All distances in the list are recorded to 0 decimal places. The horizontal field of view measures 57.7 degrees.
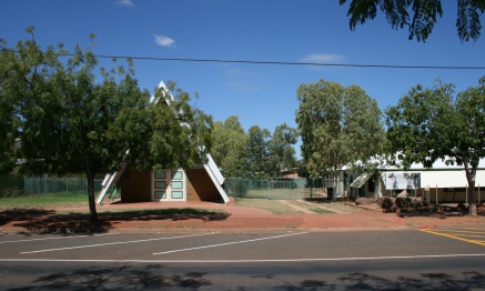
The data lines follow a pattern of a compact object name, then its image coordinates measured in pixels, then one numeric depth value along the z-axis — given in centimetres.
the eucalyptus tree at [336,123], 3000
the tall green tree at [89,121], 1510
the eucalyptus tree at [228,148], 5299
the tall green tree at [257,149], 5750
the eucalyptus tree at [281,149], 5769
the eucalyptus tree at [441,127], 1889
